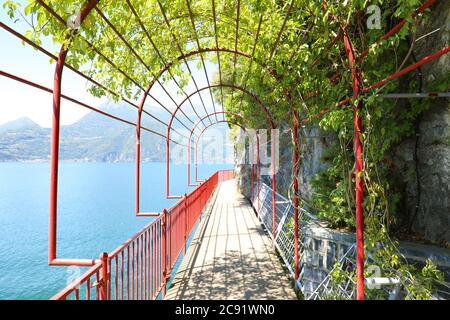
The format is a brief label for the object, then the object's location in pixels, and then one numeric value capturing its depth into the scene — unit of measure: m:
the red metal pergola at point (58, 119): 1.76
